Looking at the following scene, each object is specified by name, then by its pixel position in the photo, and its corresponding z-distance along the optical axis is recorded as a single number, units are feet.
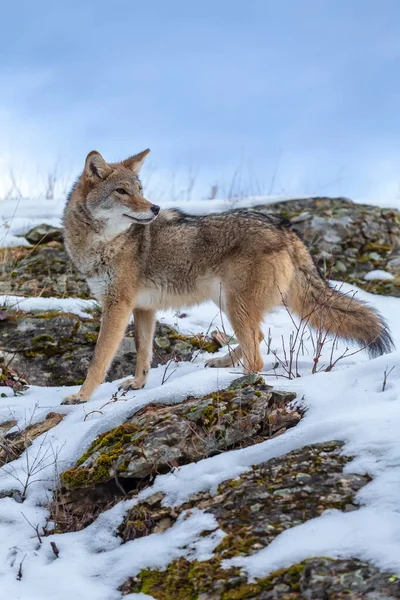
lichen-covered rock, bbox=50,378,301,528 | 23.57
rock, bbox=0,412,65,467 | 29.07
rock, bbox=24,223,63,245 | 69.15
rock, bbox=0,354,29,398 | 37.40
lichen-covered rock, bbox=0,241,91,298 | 59.62
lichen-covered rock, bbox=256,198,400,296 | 69.36
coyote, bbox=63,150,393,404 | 38.73
